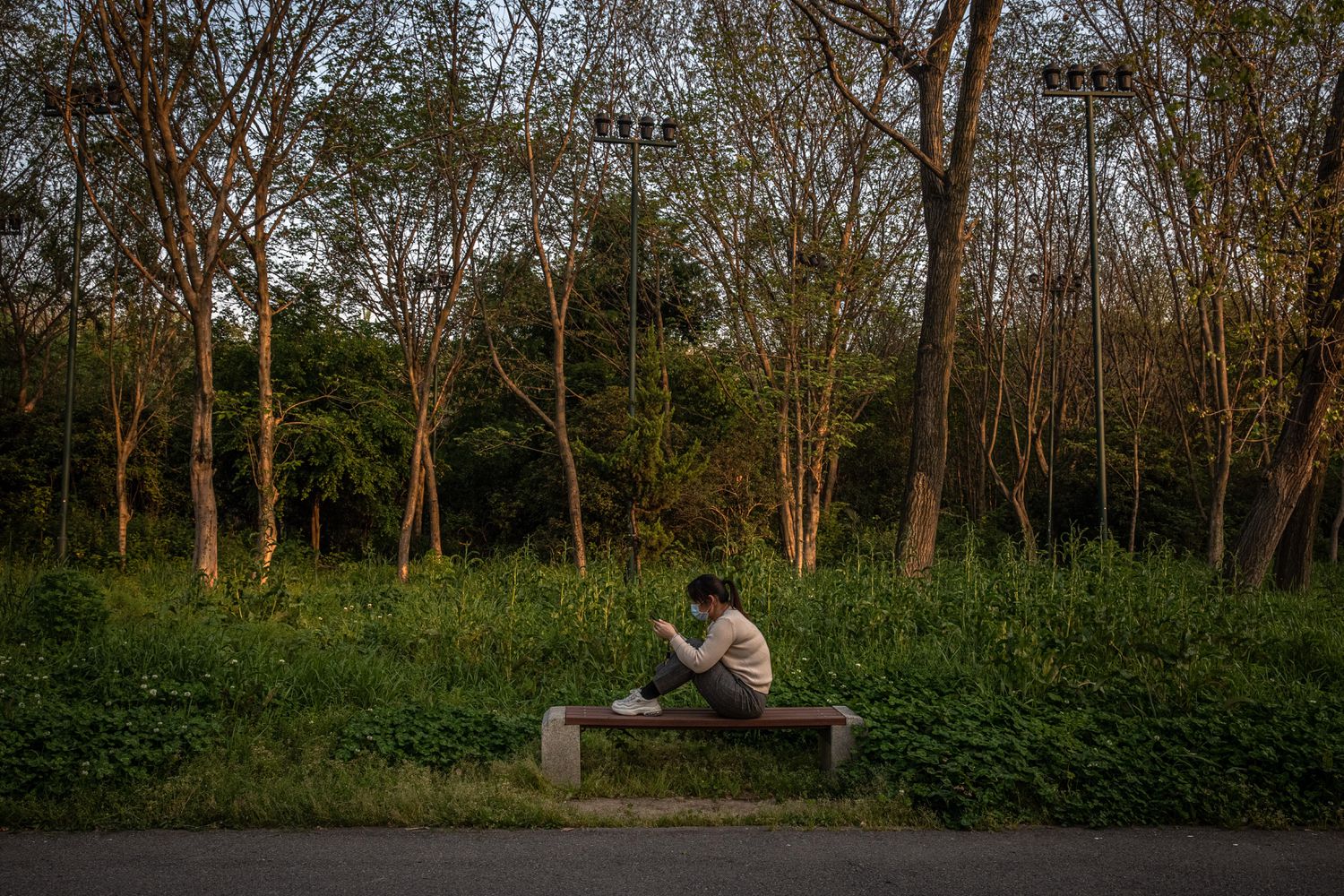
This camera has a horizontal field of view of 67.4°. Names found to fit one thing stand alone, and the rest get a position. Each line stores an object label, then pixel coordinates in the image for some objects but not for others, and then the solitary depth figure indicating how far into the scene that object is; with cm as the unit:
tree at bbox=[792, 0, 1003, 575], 1282
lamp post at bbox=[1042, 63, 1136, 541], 1755
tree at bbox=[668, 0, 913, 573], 1881
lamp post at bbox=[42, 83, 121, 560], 1310
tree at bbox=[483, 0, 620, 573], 1933
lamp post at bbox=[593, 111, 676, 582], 1784
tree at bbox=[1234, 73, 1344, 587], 1224
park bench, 627
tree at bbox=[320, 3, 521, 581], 1841
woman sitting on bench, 642
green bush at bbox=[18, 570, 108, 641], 899
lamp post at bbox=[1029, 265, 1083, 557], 2564
